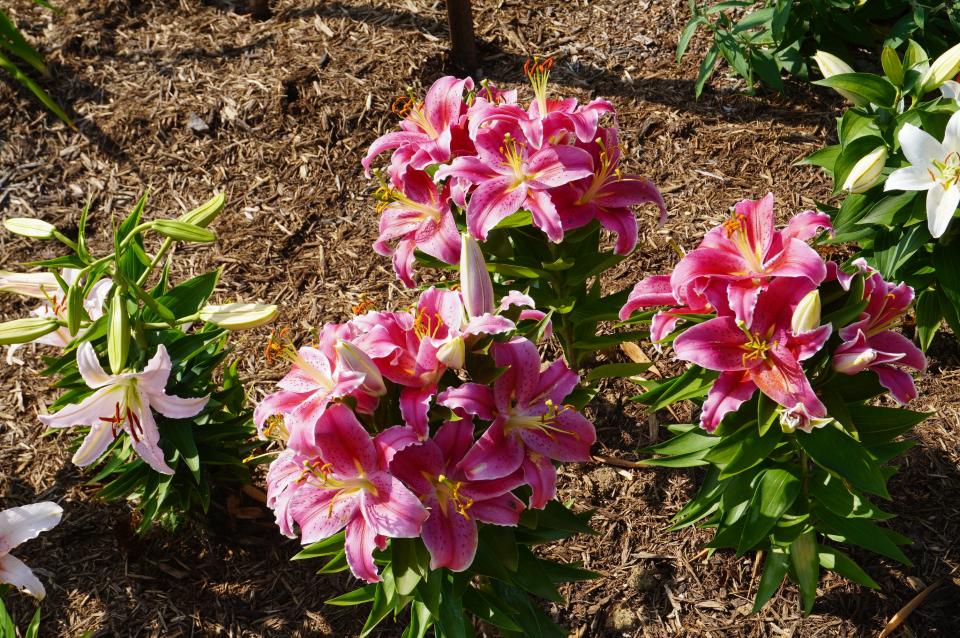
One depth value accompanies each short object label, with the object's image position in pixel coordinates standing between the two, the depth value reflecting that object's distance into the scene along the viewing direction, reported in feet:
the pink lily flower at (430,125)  6.30
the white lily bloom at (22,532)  6.73
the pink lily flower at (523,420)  5.11
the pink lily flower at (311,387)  4.90
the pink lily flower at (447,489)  5.10
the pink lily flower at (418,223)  6.32
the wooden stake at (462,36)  10.62
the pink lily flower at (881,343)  5.39
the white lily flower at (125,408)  6.02
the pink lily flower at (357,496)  4.87
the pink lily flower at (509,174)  5.99
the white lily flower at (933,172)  6.06
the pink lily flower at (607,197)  6.34
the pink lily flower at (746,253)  5.36
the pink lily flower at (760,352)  5.31
